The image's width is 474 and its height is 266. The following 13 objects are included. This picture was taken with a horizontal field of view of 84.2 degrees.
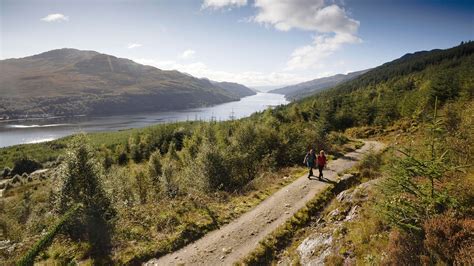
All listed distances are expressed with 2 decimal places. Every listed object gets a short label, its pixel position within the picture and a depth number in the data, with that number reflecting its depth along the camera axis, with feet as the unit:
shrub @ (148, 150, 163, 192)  114.21
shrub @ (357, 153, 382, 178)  62.03
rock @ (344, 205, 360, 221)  39.35
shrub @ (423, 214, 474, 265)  20.73
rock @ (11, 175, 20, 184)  184.77
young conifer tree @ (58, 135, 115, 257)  43.32
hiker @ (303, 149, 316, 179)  65.31
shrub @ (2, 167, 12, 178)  223.92
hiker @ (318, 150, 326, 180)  63.52
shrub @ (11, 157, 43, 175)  226.38
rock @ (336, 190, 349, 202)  48.76
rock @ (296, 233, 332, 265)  32.04
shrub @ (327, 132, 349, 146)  114.52
